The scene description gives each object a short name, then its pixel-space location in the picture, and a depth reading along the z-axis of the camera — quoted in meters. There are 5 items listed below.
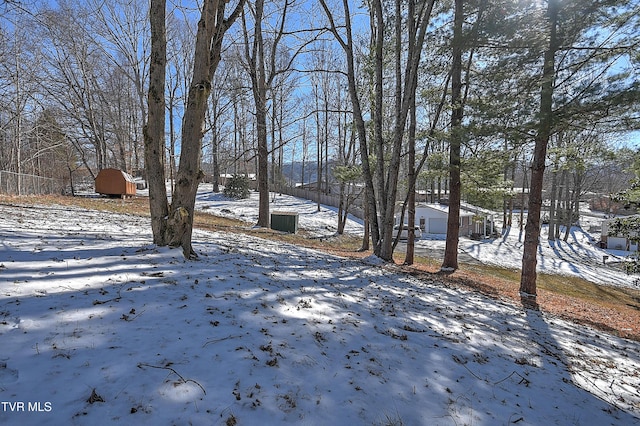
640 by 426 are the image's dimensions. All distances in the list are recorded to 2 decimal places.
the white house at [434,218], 28.75
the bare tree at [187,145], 4.94
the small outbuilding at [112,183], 18.25
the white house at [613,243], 27.02
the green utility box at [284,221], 17.19
